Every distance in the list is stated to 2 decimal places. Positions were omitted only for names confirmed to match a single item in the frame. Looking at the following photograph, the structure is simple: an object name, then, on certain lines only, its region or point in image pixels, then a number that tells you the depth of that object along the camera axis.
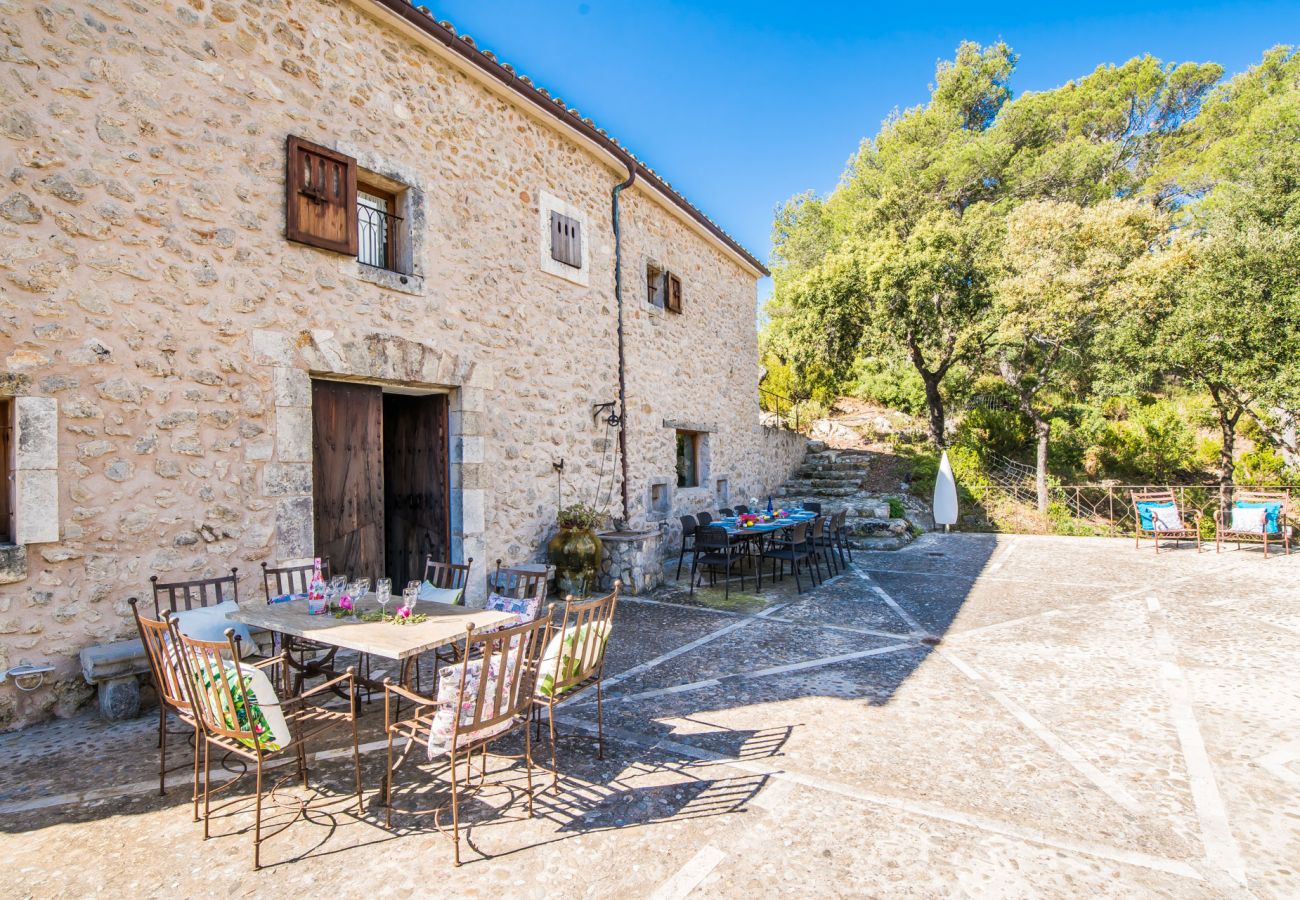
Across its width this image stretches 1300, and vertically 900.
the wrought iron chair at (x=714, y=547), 6.95
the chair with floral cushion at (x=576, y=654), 2.86
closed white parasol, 11.55
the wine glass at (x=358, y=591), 3.45
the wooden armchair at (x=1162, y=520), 9.72
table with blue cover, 7.35
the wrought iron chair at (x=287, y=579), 4.09
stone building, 3.64
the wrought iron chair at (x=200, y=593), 3.64
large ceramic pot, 6.73
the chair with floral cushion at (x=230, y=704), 2.32
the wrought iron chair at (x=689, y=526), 7.59
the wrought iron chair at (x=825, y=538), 7.70
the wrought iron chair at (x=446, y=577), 4.12
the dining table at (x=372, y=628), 2.68
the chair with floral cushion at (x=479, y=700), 2.38
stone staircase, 10.89
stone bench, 3.52
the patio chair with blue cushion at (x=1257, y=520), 8.99
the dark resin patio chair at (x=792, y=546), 7.15
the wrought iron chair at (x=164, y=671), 2.54
